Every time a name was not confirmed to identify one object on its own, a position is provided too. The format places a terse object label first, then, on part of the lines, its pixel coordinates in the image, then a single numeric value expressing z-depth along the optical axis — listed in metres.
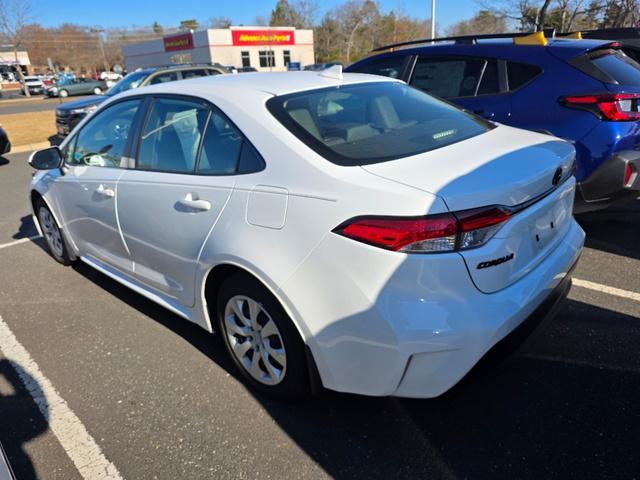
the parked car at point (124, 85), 10.55
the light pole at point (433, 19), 26.99
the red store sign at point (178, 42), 58.09
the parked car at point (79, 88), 38.44
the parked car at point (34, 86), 50.67
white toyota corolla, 1.89
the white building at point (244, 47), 54.97
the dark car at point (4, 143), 10.51
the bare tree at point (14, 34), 31.00
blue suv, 3.72
